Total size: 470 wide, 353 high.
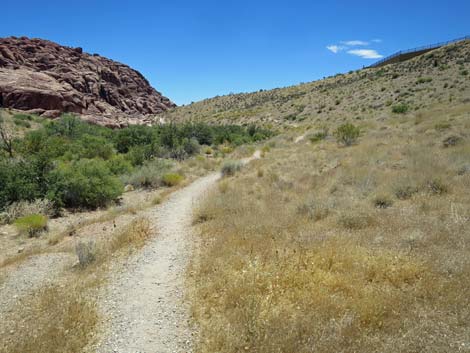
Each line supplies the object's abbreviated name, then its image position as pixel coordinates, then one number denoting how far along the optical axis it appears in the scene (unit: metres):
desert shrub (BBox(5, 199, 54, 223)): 9.41
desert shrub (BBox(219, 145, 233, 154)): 23.82
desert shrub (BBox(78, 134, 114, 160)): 17.73
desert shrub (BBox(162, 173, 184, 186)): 14.02
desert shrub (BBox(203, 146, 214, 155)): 23.83
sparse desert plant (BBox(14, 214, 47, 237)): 8.41
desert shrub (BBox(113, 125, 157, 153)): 22.31
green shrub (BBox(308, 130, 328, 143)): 22.23
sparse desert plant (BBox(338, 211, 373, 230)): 6.31
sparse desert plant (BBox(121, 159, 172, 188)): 13.90
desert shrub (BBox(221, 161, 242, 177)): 15.20
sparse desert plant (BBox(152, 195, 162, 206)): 10.87
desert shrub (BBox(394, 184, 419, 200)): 7.67
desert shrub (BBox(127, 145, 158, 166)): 17.62
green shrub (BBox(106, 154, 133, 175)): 15.09
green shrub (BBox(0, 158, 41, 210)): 10.13
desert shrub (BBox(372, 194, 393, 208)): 7.41
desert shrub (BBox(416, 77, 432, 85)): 34.02
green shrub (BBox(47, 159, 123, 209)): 10.77
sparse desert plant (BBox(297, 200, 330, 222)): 7.18
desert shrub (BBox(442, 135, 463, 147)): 11.76
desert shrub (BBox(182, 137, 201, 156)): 22.53
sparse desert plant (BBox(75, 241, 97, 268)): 6.10
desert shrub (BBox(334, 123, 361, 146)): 18.00
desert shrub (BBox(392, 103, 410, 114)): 25.66
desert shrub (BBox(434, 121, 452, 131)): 14.49
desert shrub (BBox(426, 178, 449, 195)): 7.43
